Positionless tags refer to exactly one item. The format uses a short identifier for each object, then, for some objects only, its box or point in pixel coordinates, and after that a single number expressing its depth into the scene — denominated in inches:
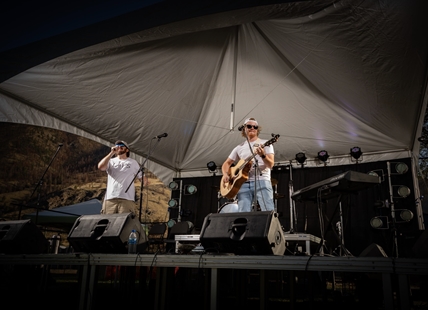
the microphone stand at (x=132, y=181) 163.6
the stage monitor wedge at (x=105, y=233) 120.2
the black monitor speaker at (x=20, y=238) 130.3
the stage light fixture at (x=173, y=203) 308.0
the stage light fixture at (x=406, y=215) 227.8
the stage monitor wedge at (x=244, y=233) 95.3
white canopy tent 133.7
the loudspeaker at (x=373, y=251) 134.6
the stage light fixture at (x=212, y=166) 293.4
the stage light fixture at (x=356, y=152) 247.0
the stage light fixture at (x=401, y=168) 236.8
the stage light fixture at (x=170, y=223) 295.6
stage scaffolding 74.1
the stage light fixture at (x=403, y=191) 233.0
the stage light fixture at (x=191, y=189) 303.6
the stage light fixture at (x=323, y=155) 258.7
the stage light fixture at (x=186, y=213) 303.3
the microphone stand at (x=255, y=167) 135.5
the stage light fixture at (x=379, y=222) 237.0
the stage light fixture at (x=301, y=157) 264.5
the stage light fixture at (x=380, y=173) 244.4
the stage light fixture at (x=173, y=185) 309.1
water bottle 116.8
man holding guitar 149.3
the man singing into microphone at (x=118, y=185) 163.6
